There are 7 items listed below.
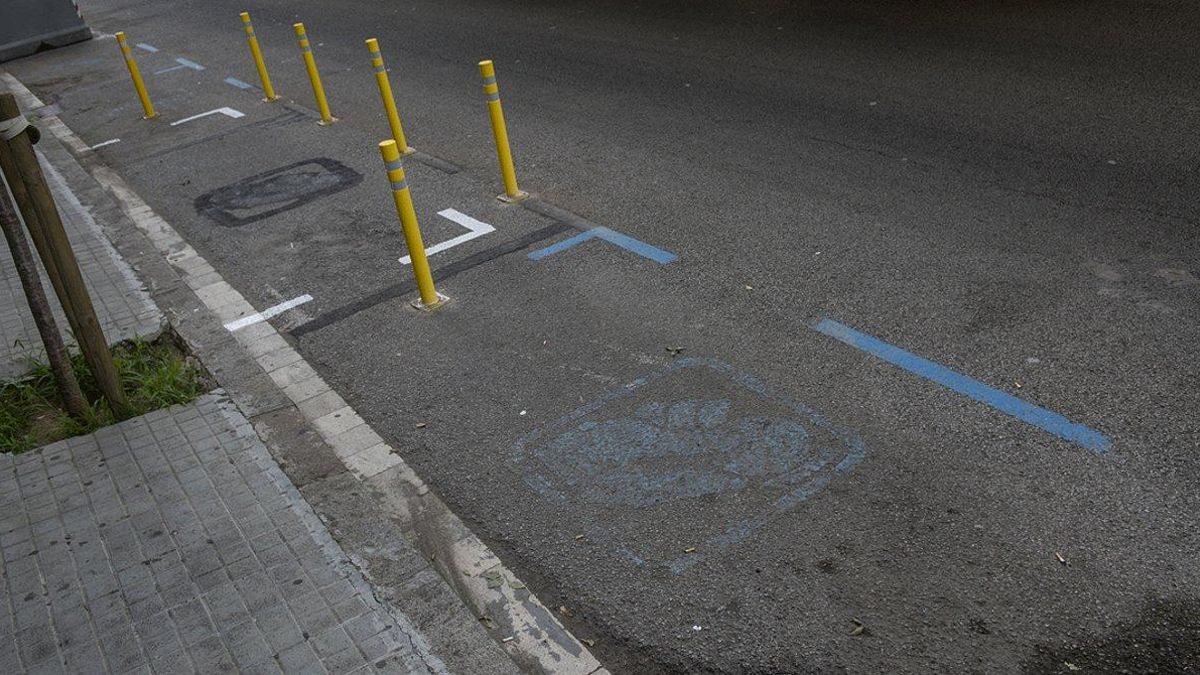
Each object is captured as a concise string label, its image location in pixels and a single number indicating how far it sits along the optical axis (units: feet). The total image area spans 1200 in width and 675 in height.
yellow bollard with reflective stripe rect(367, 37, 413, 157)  33.53
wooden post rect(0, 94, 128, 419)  17.75
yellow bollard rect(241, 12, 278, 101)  45.47
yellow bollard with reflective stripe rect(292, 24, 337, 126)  39.78
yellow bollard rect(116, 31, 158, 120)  45.83
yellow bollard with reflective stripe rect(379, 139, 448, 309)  21.53
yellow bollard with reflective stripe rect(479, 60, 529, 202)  27.20
